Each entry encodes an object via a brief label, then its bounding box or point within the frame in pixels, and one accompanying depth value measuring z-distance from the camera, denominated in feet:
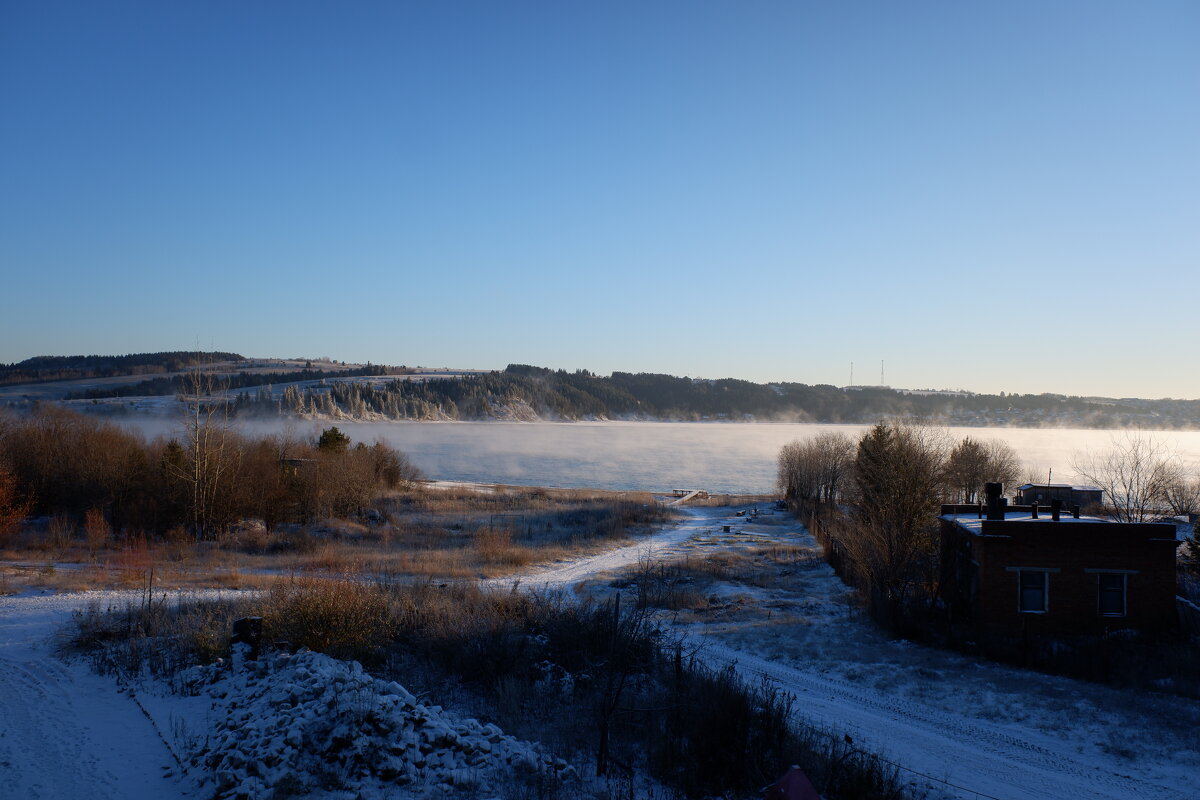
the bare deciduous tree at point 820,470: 204.54
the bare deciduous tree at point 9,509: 93.68
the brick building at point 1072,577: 65.57
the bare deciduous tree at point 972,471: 181.88
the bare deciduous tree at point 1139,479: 161.07
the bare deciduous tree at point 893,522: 75.15
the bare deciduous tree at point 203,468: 109.29
